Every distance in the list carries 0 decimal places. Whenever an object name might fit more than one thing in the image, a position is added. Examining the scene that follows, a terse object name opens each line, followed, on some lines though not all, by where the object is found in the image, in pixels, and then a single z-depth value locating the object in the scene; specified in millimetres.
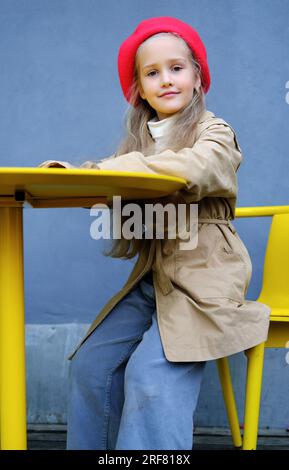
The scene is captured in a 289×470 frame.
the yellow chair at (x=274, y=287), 3744
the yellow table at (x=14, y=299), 3089
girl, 3123
